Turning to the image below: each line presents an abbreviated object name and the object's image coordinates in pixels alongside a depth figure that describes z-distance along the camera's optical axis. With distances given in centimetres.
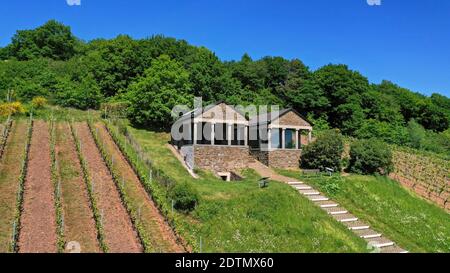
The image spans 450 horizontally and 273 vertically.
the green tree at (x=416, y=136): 6003
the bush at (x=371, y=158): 2752
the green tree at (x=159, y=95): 3669
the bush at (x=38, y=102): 4156
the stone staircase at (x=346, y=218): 1733
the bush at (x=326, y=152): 2783
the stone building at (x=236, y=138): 2869
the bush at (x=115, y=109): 4247
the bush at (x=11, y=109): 3578
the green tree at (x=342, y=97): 5631
